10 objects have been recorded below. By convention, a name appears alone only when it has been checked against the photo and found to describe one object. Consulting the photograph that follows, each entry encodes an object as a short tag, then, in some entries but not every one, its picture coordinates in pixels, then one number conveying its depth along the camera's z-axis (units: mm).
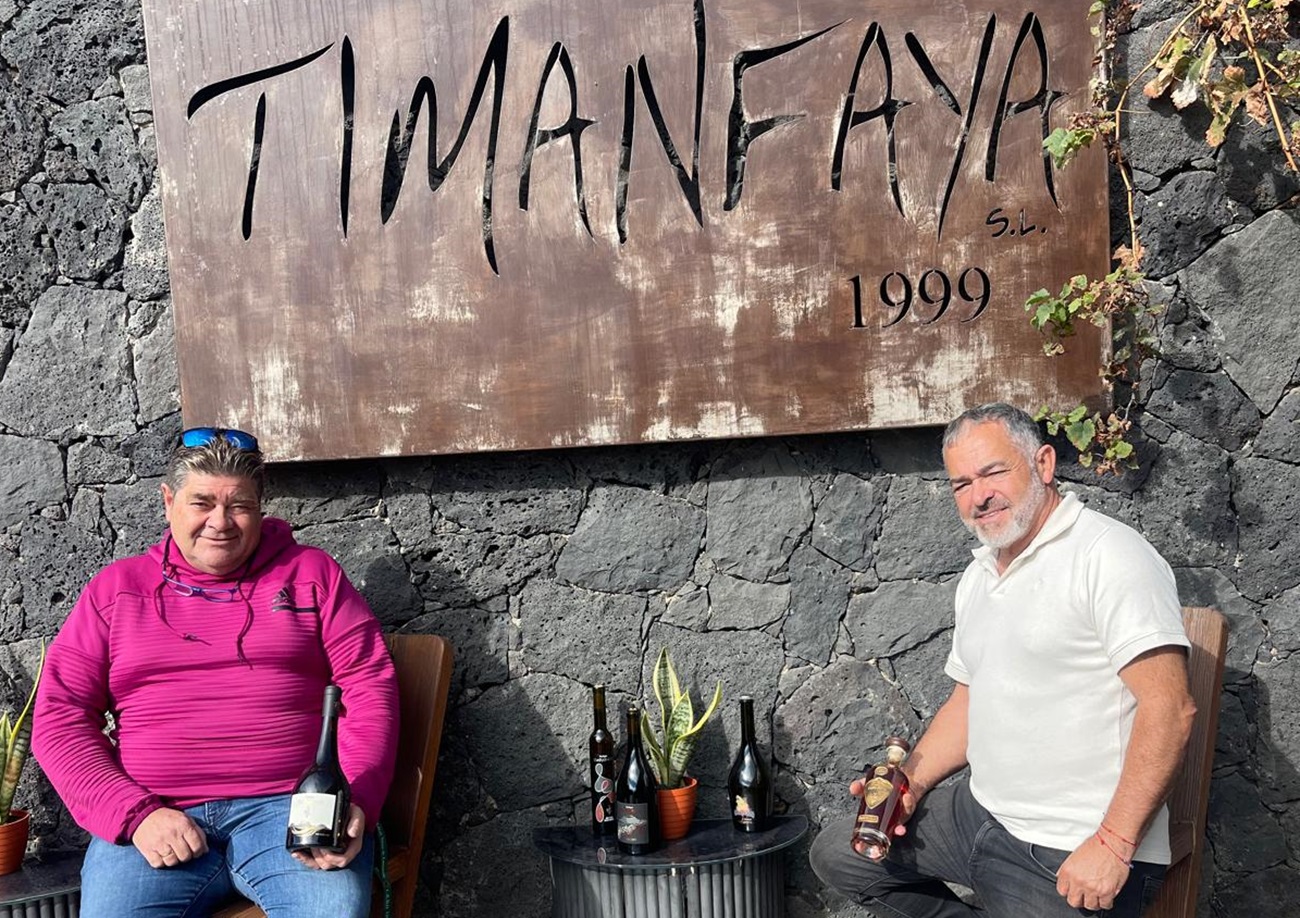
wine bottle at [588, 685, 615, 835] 2939
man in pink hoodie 2459
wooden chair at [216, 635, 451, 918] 2664
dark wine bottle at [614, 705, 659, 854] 2801
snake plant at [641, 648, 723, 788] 2979
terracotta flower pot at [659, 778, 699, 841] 2908
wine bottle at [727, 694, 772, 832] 2984
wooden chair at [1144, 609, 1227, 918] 2357
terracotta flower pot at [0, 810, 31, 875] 2773
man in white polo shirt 2109
